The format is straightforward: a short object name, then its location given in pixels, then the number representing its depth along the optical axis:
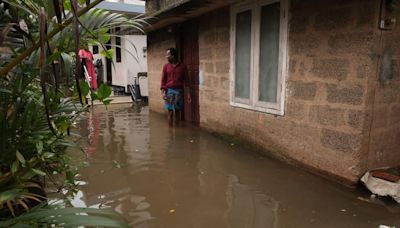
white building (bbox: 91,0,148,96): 12.57
